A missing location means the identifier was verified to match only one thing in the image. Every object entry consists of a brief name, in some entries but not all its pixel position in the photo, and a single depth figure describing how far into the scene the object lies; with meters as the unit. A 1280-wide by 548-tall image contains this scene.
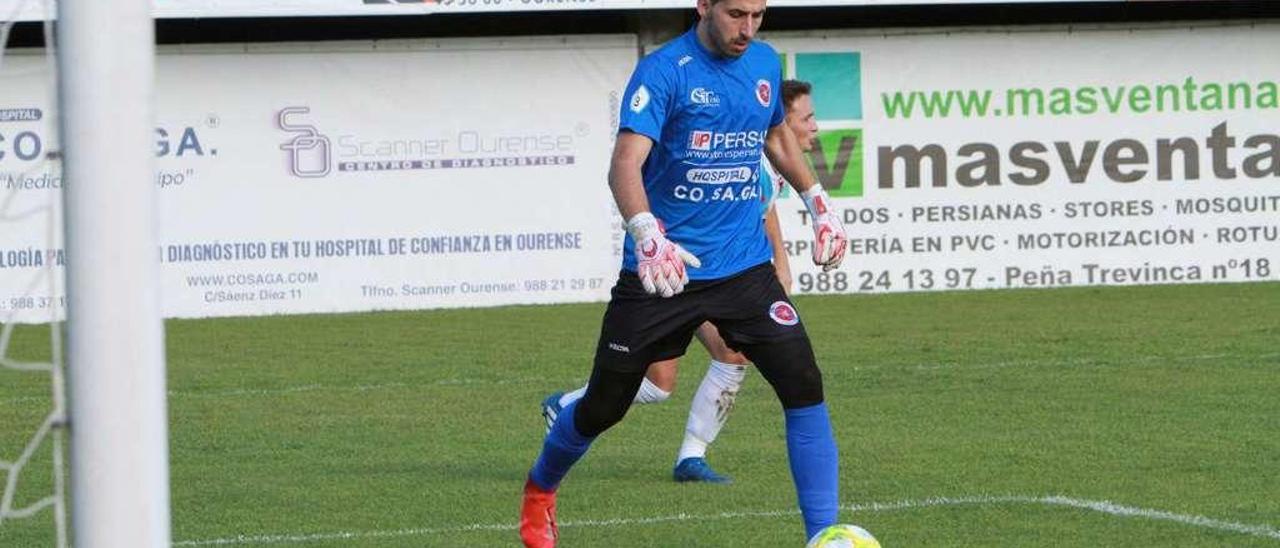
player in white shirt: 17.83
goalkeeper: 13.66
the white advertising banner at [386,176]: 40.53
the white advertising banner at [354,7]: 38.03
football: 13.02
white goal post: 7.18
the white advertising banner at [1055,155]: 42.12
